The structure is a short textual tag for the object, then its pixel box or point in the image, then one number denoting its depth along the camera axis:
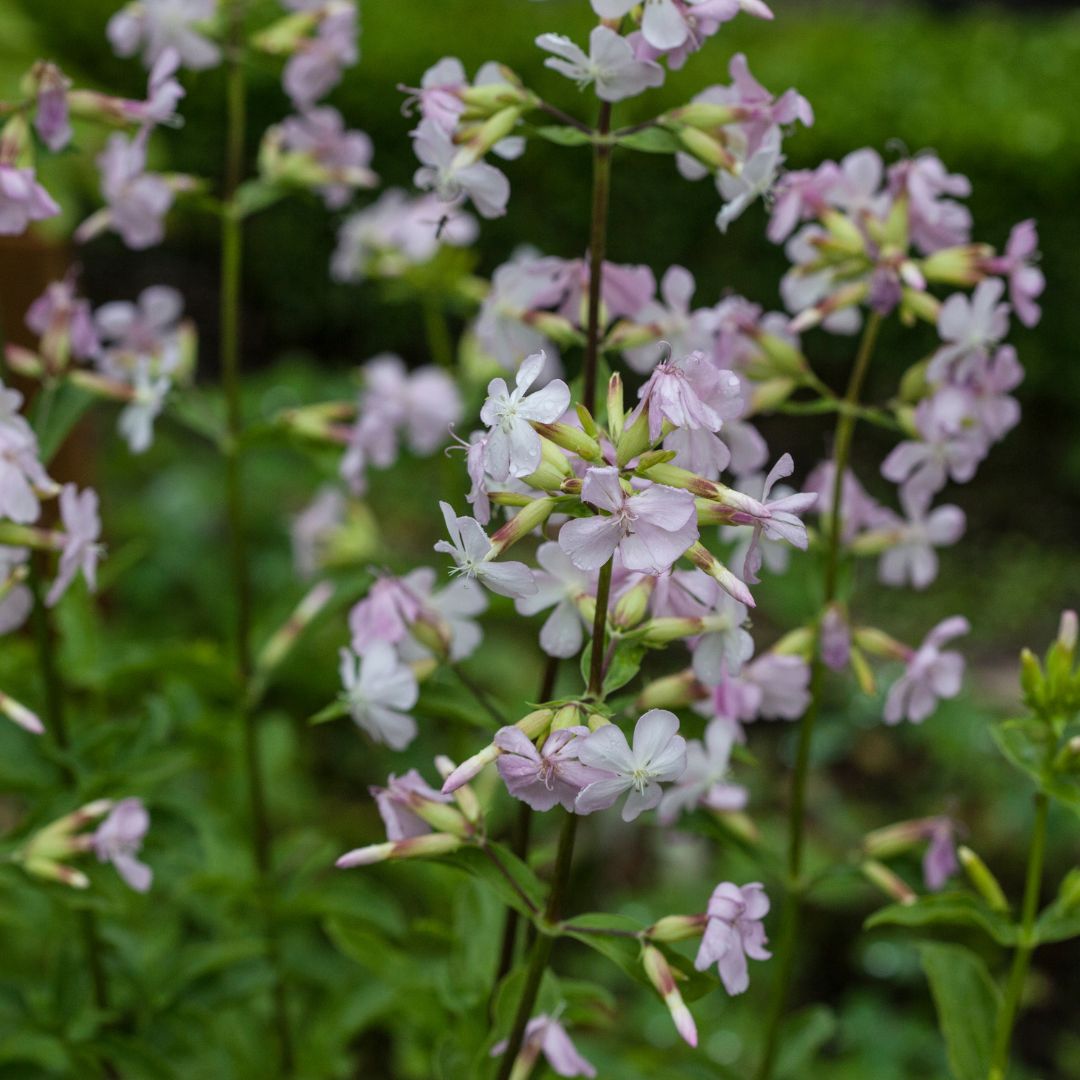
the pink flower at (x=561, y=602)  0.81
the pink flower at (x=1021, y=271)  0.87
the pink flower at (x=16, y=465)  0.83
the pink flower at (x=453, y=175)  0.82
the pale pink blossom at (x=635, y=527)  0.75
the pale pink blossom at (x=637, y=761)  0.76
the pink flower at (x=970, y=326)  0.85
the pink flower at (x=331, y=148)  0.97
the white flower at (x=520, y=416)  0.75
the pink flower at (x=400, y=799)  0.80
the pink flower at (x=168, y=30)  0.93
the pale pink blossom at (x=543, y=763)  0.76
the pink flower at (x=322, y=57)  0.95
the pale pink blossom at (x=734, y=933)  0.78
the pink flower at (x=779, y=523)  0.76
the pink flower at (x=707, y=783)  0.84
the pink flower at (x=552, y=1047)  0.82
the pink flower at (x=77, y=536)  0.85
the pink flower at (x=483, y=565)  0.76
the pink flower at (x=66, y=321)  0.91
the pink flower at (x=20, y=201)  0.84
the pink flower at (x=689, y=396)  0.75
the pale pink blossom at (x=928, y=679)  0.87
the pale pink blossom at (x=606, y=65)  0.79
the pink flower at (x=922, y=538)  0.90
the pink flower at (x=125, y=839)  0.88
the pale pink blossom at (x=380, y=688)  0.83
